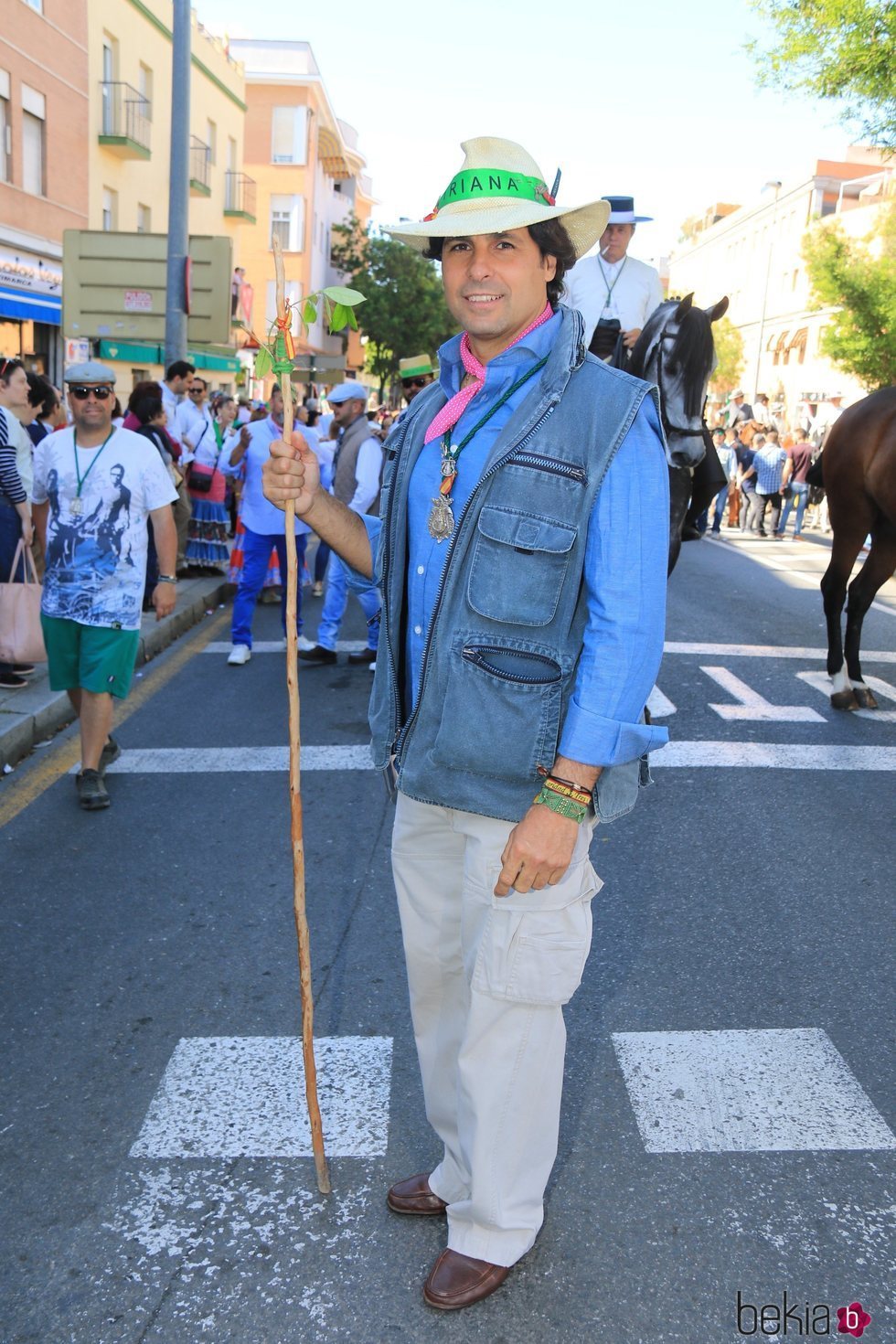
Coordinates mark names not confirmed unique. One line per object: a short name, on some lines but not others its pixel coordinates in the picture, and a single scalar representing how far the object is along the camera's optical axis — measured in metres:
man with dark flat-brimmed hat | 6.76
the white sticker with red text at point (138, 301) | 14.45
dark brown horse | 7.39
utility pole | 13.29
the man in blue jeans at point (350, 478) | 8.62
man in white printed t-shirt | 5.49
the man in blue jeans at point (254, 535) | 8.64
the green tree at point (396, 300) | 47.81
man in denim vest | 2.26
